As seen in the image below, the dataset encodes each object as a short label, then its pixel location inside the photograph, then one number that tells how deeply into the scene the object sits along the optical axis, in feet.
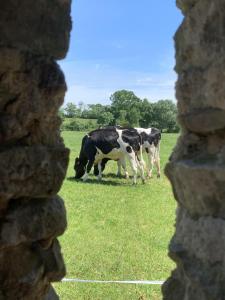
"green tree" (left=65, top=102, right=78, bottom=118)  165.67
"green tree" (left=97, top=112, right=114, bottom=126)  152.34
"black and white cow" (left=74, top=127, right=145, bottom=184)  46.55
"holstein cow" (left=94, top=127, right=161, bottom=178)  51.55
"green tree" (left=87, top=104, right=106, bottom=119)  164.60
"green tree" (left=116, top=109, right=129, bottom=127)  150.41
